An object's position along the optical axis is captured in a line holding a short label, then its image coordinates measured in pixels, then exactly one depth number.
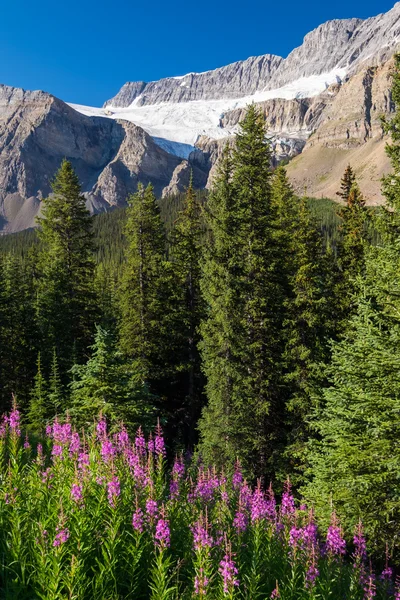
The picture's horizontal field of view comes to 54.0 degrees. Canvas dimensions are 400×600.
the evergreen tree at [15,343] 26.33
